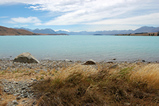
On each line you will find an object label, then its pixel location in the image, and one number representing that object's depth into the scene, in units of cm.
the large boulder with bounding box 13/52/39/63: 1854
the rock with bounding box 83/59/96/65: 1800
